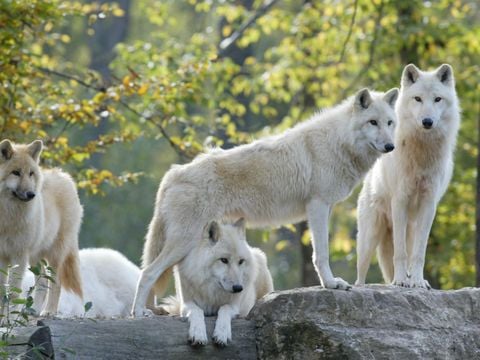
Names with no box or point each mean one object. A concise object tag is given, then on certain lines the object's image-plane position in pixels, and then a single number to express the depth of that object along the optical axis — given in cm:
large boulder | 1512
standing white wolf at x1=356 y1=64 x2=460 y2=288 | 1711
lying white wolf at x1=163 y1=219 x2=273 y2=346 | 1513
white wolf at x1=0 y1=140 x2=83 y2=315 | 1570
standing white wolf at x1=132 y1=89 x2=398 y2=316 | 1573
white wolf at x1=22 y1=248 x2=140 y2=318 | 2095
